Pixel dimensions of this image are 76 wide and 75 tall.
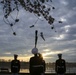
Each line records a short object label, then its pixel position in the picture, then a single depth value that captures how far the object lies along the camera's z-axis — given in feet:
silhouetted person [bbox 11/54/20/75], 18.26
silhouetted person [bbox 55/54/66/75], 17.31
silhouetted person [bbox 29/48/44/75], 11.71
